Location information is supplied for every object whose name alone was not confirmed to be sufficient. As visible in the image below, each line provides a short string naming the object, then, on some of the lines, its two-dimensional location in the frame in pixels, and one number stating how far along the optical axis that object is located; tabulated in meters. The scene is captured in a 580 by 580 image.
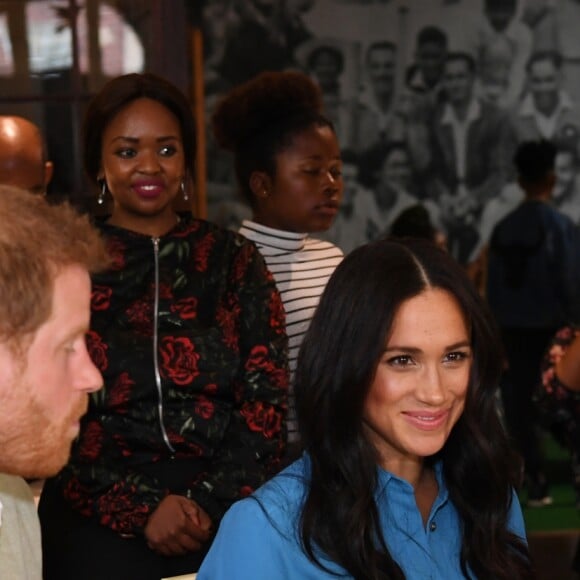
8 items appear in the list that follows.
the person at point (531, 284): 6.54
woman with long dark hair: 2.07
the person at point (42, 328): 1.52
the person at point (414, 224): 5.73
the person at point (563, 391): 3.06
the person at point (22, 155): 3.75
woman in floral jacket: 2.88
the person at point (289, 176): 3.51
